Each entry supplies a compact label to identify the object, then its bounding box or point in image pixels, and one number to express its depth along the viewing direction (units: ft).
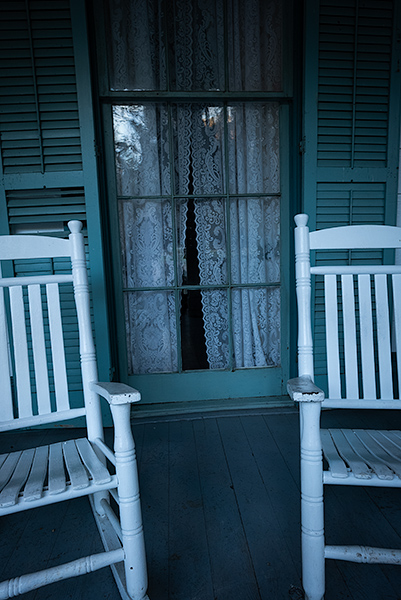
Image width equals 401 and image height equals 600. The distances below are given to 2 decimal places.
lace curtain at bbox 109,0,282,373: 6.61
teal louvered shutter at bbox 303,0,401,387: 6.15
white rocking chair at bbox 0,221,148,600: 2.92
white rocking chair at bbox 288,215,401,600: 3.11
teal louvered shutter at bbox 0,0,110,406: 5.78
